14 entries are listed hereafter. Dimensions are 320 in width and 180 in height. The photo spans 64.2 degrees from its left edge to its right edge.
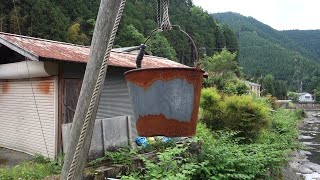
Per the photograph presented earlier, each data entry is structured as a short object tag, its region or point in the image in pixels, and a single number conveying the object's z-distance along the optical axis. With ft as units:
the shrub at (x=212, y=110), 33.71
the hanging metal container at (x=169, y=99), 6.07
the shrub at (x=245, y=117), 32.25
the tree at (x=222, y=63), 119.42
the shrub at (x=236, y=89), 56.91
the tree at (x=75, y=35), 84.05
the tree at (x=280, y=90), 177.56
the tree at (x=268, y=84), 164.45
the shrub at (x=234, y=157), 20.70
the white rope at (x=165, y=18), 6.55
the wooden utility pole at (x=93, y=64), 6.49
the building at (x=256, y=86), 138.21
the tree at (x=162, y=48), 101.09
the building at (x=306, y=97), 207.56
